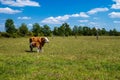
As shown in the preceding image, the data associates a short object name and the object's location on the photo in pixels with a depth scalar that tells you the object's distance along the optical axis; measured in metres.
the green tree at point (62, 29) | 112.00
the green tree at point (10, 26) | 101.88
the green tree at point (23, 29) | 103.88
